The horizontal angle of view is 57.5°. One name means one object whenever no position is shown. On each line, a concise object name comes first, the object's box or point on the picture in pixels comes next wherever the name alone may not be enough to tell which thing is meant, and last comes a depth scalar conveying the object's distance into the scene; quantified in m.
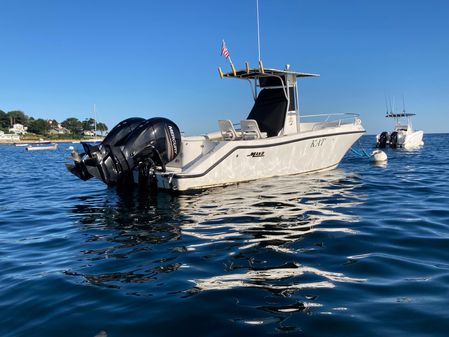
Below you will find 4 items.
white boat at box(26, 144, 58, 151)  62.41
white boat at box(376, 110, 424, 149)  33.97
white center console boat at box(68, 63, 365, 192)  10.39
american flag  12.40
